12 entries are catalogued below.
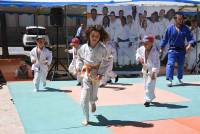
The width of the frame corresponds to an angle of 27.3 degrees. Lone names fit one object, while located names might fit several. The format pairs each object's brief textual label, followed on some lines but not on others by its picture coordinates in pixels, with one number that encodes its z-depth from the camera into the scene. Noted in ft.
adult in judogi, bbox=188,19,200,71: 49.24
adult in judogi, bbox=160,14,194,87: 36.96
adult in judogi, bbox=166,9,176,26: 47.57
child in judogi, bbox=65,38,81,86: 37.81
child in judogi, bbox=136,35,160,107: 27.96
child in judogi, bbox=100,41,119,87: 23.80
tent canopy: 43.65
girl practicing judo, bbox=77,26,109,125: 23.50
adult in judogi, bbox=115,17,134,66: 46.62
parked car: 81.00
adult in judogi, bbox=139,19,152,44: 46.85
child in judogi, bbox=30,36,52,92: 36.40
